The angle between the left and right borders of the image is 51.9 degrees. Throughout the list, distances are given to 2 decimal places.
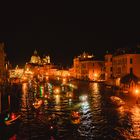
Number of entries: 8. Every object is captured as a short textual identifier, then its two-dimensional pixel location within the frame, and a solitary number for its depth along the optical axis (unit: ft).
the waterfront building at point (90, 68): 208.34
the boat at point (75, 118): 66.56
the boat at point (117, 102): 86.01
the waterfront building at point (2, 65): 133.54
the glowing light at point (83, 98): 101.38
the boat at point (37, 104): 86.08
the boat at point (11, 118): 57.66
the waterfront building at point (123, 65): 139.12
